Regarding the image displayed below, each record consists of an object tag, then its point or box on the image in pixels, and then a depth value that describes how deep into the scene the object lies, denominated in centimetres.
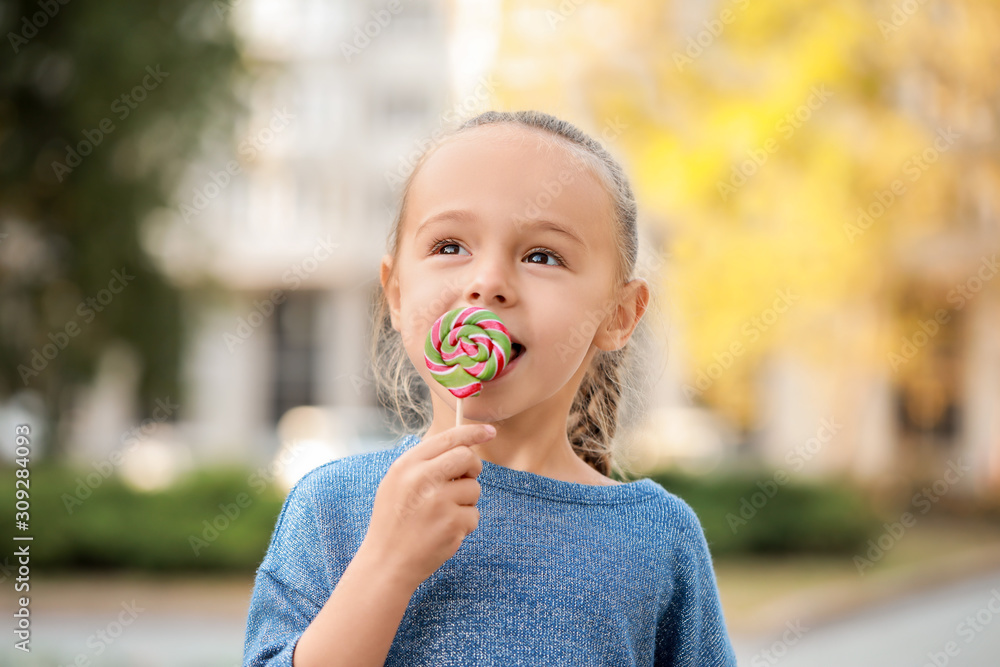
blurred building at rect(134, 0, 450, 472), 2527
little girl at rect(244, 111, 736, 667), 138
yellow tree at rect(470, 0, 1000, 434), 962
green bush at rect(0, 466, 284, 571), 996
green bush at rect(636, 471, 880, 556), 1123
